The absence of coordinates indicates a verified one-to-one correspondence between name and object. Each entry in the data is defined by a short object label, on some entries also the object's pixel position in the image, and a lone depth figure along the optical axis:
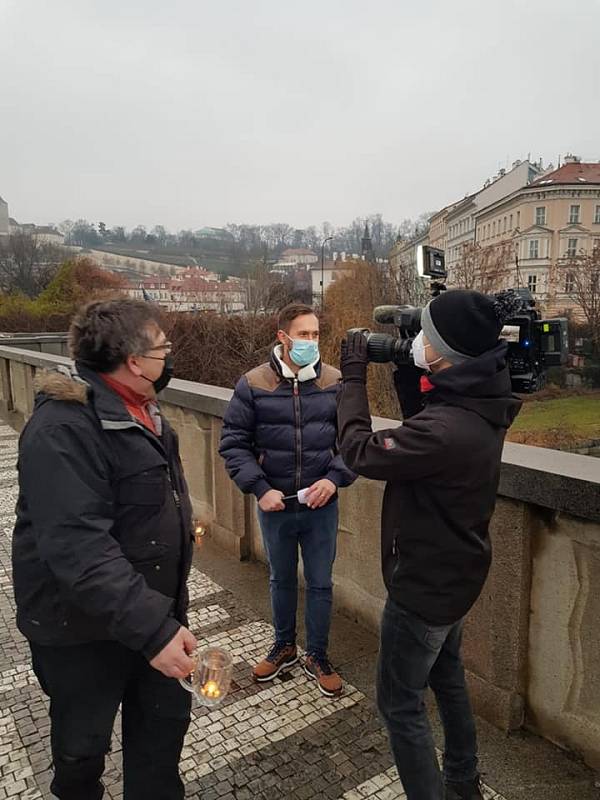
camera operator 1.90
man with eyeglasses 1.68
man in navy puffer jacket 3.09
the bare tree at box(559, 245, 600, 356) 34.22
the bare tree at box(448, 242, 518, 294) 28.25
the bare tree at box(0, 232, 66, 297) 54.84
